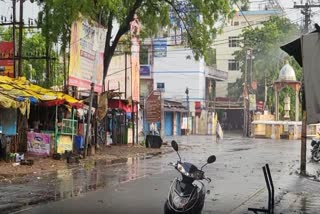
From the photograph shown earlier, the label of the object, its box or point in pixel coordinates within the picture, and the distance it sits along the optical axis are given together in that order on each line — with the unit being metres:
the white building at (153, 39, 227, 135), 62.75
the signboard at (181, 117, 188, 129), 59.12
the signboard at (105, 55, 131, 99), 35.57
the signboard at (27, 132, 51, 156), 21.91
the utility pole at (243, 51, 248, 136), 58.83
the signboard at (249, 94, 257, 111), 61.67
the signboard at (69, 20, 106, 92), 22.86
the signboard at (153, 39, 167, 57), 57.04
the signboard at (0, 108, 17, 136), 20.34
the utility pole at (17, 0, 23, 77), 24.34
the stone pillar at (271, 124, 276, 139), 55.00
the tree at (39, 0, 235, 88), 24.20
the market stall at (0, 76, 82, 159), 20.70
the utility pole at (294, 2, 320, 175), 18.00
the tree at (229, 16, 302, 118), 63.59
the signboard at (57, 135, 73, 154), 22.47
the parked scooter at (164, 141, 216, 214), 8.41
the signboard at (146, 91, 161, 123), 34.56
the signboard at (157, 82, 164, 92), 62.92
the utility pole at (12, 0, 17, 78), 24.79
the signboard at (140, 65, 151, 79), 60.38
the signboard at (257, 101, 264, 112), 64.06
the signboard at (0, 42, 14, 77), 29.89
